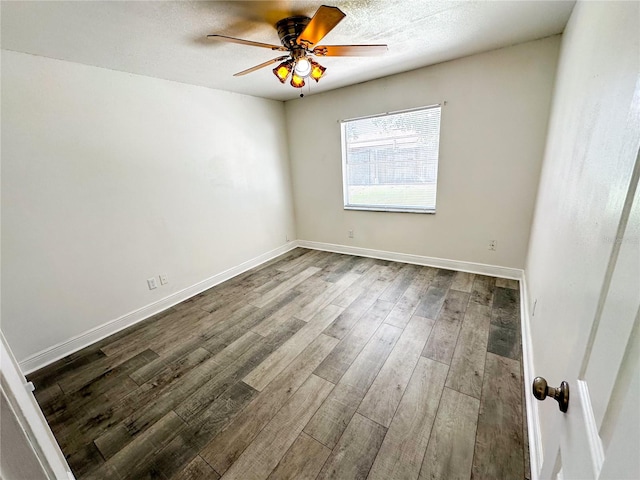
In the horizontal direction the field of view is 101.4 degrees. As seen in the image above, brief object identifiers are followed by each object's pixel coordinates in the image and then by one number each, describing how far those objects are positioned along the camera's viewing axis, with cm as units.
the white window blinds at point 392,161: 312
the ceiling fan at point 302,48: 159
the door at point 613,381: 34
